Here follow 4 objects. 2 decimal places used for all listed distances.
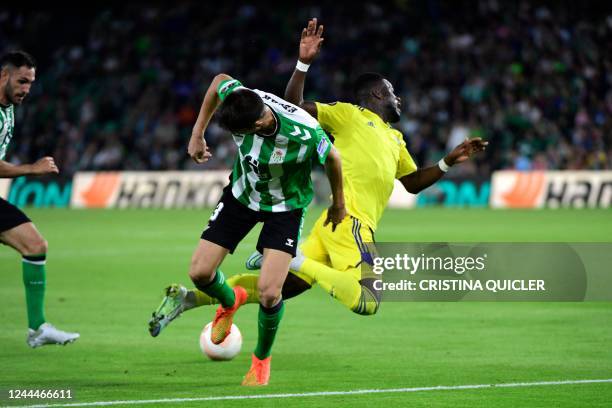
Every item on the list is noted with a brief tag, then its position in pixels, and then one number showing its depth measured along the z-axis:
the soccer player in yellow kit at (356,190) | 17.86
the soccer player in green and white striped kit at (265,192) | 15.55
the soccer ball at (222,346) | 17.66
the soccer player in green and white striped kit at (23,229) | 17.70
